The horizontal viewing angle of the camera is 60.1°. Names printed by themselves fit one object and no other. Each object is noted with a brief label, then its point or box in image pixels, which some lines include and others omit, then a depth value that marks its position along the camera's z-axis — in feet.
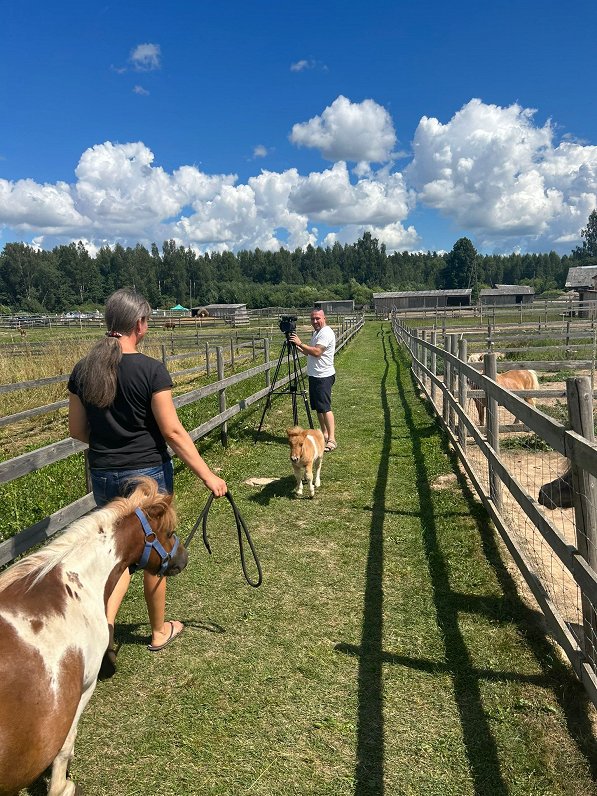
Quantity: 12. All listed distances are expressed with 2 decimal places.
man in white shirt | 21.79
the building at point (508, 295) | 236.22
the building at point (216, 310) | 253.69
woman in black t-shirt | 8.20
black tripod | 25.63
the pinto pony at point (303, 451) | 17.70
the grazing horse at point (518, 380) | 26.18
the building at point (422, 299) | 237.25
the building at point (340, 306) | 256.93
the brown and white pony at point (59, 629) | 5.30
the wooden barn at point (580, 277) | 182.91
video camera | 22.98
